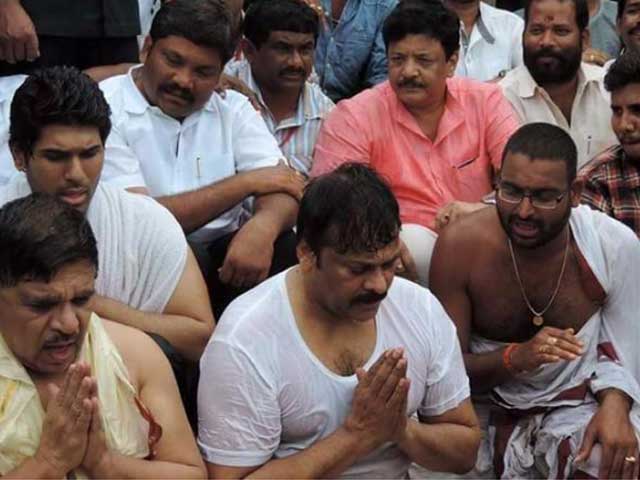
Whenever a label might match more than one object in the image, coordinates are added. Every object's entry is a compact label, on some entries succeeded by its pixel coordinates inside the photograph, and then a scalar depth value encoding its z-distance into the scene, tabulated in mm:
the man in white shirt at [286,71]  5492
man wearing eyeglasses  4270
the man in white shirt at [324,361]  3480
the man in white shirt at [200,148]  4617
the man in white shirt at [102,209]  3920
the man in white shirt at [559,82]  5707
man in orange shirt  5211
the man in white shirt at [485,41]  6348
